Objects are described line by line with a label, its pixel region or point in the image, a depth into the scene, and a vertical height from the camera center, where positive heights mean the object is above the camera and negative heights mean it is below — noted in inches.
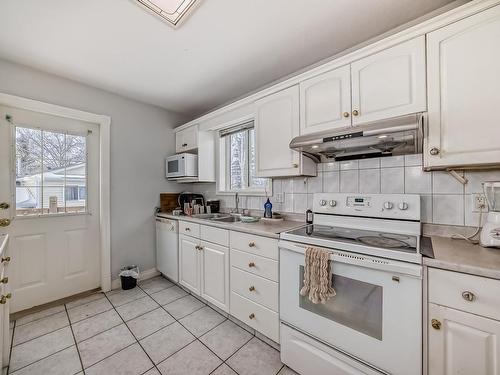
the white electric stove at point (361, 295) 39.8 -23.3
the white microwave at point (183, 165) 106.8 +11.2
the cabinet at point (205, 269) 75.7 -32.7
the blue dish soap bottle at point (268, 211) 85.5 -10.0
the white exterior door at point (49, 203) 78.9 -6.2
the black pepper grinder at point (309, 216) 75.2 -10.8
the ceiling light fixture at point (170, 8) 52.2 +45.9
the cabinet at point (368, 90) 49.3 +25.4
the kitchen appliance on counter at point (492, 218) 43.4 -7.0
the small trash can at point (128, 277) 98.7 -42.4
